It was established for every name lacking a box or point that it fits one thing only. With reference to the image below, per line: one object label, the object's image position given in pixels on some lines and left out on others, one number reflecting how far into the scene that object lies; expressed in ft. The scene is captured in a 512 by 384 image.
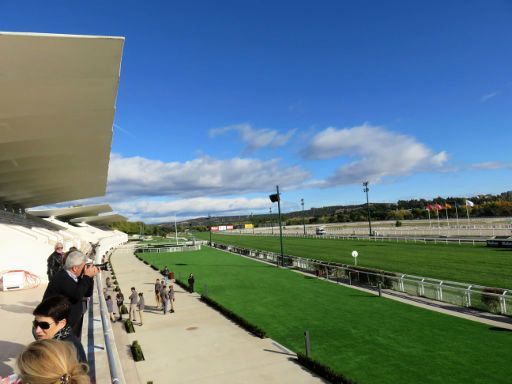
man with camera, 12.99
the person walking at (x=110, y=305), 48.39
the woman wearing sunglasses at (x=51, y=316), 9.27
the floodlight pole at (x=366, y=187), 198.10
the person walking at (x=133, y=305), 49.46
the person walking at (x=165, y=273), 73.07
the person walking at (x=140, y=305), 48.29
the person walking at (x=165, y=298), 53.72
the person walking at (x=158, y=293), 56.11
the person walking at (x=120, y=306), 50.53
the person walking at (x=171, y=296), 54.82
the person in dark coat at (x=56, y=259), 24.66
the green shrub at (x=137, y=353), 34.91
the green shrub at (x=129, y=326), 44.73
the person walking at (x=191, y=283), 70.85
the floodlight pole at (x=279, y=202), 99.32
